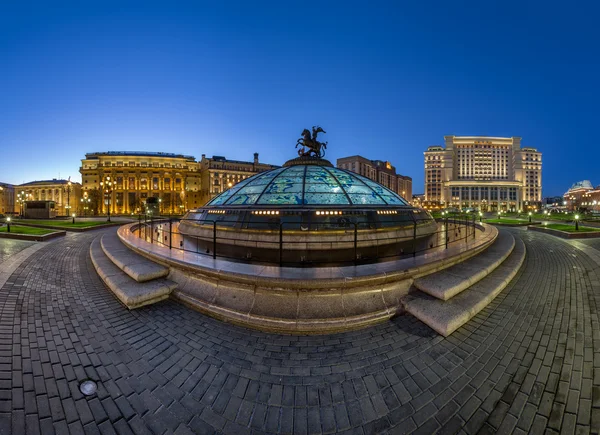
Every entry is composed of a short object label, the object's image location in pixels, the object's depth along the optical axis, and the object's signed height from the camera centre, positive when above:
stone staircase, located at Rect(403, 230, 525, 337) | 3.84 -1.55
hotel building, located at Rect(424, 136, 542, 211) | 103.94 +18.37
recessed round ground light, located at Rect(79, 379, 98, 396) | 2.60 -1.93
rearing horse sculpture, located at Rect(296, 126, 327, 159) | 16.05 +4.70
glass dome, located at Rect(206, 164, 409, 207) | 10.84 +1.18
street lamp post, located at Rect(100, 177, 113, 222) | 72.25 +8.68
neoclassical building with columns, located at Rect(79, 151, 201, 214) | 76.12 +11.42
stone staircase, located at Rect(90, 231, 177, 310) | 4.66 -1.47
